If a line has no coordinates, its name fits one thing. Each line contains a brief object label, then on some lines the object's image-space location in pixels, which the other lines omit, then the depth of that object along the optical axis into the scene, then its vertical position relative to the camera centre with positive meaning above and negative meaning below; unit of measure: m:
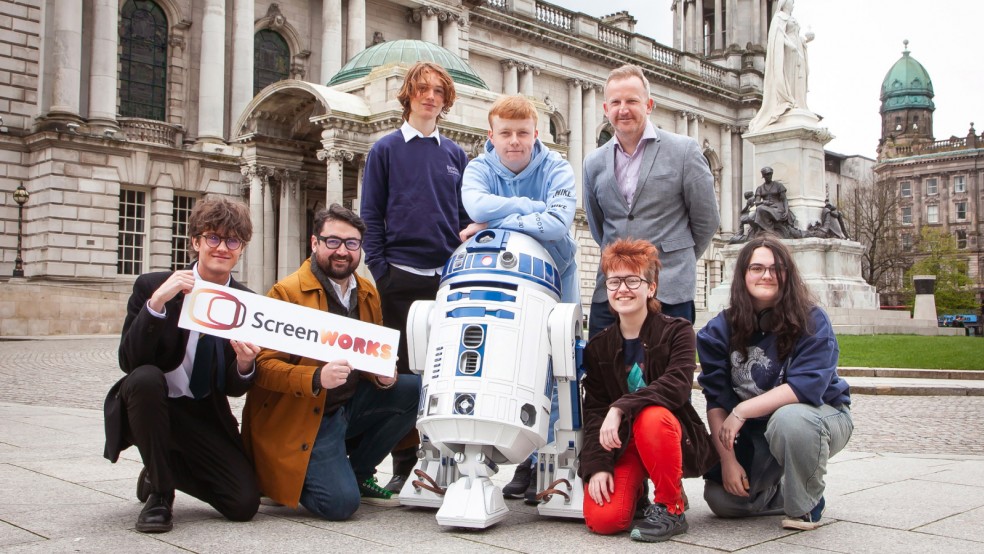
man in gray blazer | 5.57 +0.85
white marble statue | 22.91 +6.57
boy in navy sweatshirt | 6.23 +0.82
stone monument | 21.28 +3.39
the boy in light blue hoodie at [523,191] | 5.29 +0.83
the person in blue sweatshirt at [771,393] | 4.68 -0.38
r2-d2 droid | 4.64 -0.28
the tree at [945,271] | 71.38 +4.58
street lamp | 26.19 +3.55
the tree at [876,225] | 59.22 +6.88
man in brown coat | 4.95 -0.52
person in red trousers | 4.55 -0.46
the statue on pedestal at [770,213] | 21.02 +2.63
